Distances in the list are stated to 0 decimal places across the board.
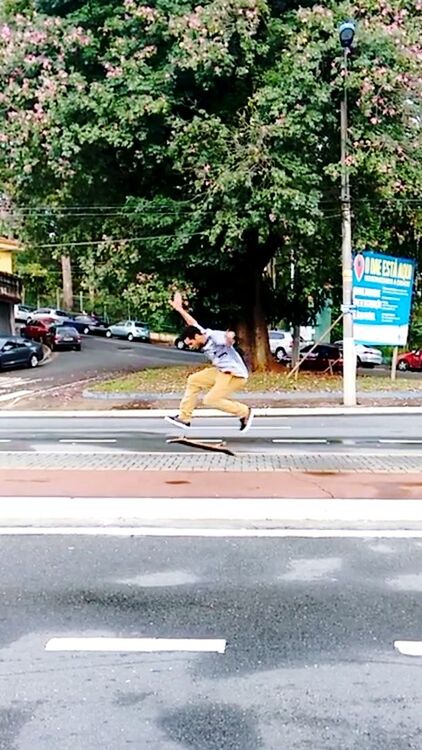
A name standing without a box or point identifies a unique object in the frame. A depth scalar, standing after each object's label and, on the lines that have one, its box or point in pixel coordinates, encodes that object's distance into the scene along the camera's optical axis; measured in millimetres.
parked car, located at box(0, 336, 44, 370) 33812
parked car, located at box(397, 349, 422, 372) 38781
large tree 18453
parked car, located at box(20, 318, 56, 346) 45062
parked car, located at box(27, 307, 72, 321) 51862
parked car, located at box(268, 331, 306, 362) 41594
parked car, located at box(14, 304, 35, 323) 55894
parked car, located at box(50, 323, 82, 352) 43750
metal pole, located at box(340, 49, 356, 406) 19047
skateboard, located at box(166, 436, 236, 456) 10000
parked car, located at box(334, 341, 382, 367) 39938
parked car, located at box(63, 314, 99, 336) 55244
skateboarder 9195
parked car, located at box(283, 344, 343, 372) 34284
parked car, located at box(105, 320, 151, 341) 53062
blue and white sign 23172
